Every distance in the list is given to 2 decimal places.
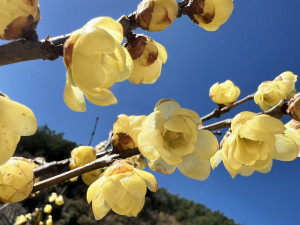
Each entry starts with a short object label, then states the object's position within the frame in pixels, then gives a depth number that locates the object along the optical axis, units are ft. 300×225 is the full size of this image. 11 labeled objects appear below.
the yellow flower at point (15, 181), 0.26
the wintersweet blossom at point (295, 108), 0.26
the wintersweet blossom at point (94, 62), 0.18
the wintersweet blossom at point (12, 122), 0.20
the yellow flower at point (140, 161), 0.50
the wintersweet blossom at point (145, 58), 0.27
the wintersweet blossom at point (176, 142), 0.27
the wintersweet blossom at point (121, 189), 0.27
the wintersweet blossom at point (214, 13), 0.28
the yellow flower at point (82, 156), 0.40
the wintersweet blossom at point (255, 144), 0.26
